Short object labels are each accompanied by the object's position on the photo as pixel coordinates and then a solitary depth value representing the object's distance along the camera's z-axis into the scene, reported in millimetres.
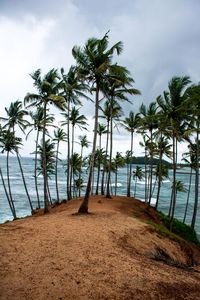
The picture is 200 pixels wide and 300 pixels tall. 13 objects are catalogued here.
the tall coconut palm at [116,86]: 13816
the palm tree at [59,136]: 28138
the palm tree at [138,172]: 38034
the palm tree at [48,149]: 26042
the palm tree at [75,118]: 25199
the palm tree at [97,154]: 31917
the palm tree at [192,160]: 25613
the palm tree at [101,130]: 29590
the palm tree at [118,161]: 33775
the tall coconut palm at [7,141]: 23669
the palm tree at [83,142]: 34820
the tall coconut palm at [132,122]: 27092
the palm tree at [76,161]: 29920
